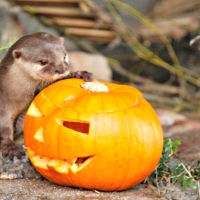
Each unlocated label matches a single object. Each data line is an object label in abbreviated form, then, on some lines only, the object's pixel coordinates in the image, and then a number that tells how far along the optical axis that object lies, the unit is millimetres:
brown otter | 6833
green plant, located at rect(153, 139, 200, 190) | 6569
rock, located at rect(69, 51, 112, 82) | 11876
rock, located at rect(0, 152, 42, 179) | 6499
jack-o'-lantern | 5745
